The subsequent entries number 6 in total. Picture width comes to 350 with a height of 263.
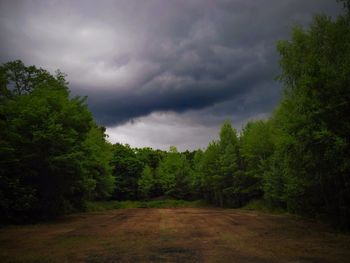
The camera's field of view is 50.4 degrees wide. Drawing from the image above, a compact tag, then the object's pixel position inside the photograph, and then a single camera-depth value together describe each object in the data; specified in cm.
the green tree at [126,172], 8169
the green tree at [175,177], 7950
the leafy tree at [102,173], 5095
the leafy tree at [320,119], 1659
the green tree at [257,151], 4825
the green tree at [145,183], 8075
